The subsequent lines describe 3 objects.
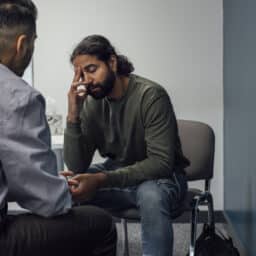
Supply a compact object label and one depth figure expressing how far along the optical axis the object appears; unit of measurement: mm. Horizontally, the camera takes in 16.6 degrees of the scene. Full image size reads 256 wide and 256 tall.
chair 3959
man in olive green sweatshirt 3318
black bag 3416
